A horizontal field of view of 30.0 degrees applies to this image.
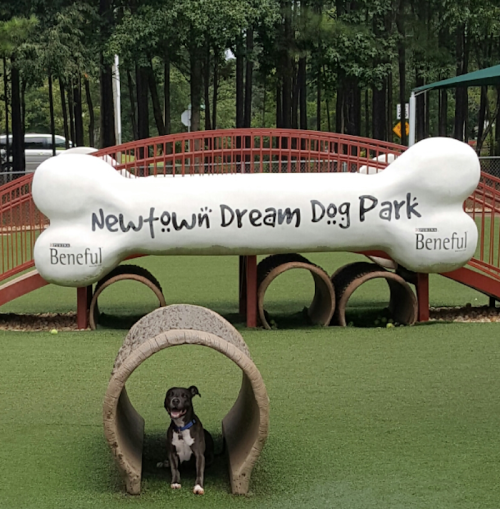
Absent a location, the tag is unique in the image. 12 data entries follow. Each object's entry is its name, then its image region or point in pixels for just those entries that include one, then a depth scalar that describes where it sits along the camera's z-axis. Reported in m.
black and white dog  5.07
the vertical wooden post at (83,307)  10.19
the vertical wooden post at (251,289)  10.19
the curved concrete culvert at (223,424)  5.04
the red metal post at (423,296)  10.40
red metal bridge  10.20
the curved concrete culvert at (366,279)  10.26
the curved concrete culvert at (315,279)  10.15
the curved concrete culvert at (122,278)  10.12
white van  42.94
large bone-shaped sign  9.55
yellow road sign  34.00
